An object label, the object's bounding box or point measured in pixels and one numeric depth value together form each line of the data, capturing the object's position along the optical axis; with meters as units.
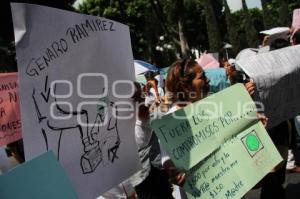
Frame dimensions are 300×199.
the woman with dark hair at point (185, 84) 3.08
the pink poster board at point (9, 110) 4.04
